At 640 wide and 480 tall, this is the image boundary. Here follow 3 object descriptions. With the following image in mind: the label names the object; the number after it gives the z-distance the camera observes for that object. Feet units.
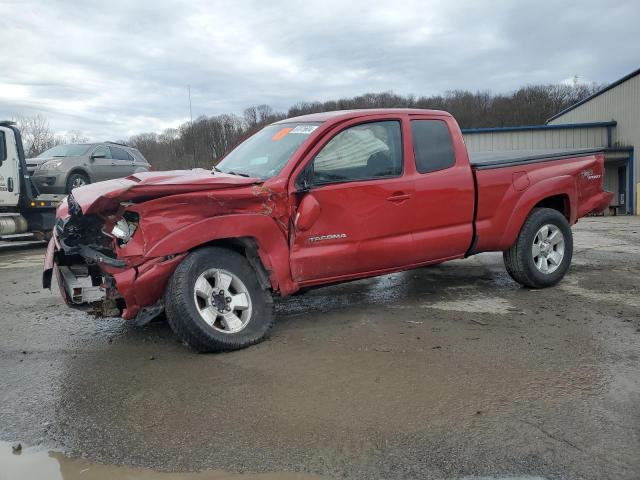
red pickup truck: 12.75
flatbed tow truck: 35.53
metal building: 95.61
